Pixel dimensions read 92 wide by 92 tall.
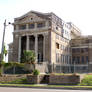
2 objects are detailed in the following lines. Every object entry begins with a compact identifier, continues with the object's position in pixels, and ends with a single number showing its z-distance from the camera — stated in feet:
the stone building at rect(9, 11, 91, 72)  196.13
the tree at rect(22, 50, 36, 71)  147.44
